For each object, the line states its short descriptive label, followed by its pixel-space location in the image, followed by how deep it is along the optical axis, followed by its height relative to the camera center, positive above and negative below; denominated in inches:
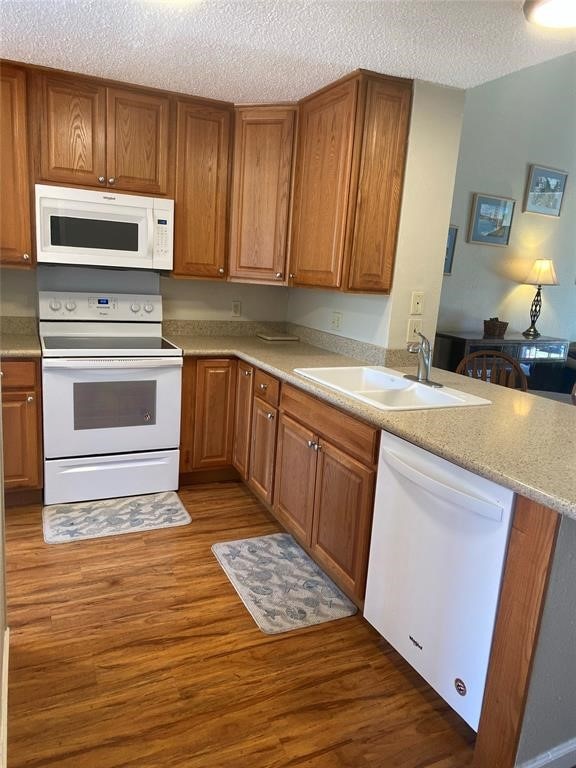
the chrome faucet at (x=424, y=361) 92.5 -14.1
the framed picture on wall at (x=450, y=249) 183.3 +10.2
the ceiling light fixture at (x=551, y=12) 65.0 +33.4
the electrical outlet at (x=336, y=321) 124.0 -11.4
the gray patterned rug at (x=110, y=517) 104.6 -52.8
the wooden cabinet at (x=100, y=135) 108.5 +24.7
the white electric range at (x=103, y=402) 109.7 -30.2
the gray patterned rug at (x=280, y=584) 83.8 -52.9
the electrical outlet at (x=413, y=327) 109.0 -10.0
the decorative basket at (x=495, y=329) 178.7 -15.0
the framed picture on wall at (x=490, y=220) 186.5 +21.7
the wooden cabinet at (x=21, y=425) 105.7 -34.3
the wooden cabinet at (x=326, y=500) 78.9 -37.2
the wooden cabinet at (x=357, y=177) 97.3 +17.8
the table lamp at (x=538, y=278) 193.3 +2.9
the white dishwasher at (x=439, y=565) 56.0 -32.9
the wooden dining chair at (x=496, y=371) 125.7 -21.1
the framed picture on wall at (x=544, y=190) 195.2 +34.6
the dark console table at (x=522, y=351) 171.3 -22.0
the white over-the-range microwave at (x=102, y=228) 110.7 +5.6
